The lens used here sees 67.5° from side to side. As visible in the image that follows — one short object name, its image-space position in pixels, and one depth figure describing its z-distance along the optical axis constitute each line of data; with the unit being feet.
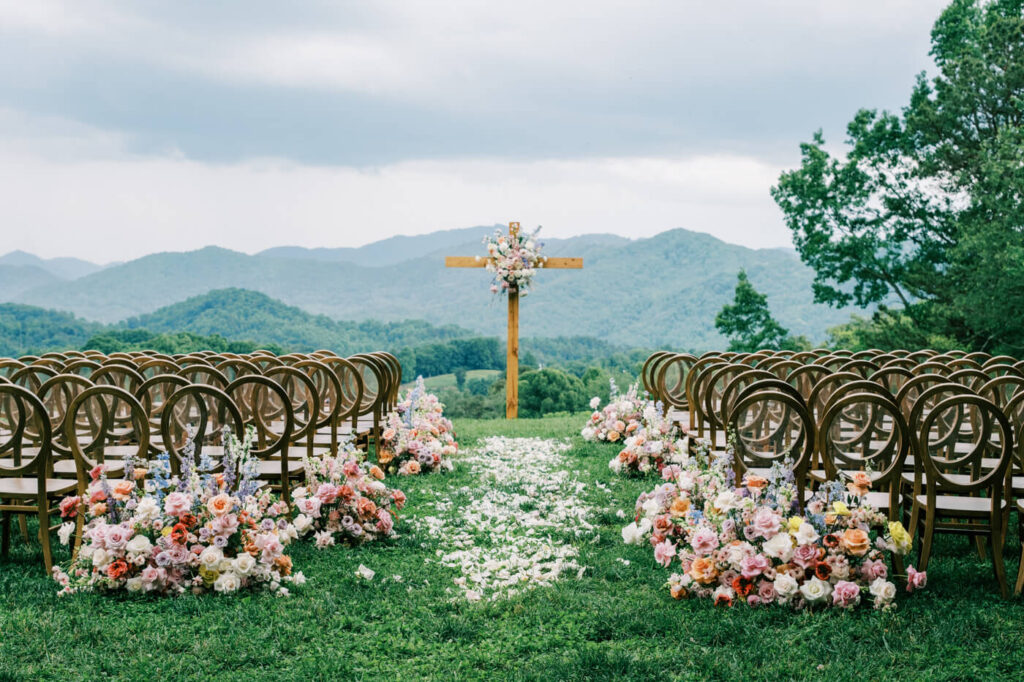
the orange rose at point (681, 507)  15.06
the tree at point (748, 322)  70.38
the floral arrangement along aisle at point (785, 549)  12.98
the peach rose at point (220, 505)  13.83
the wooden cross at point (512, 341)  41.68
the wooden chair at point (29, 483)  14.12
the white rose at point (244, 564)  13.65
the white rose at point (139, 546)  13.52
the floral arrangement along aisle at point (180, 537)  13.56
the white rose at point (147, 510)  13.83
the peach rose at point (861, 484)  14.03
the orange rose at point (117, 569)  13.43
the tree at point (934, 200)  47.01
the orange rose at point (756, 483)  14.10
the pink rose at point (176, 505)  13.73
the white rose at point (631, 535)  16.49
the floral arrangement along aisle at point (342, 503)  16.74
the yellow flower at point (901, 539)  13.70
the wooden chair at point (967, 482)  13.43
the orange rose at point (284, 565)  14.37
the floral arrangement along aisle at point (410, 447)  25.63
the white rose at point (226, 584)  13.57
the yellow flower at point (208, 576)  13.73
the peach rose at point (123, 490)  14.14
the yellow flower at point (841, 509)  13.38
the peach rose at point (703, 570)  13.43
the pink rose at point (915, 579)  13.39
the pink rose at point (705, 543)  13.64
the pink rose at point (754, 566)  13.19
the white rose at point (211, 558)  13.55
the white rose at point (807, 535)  13.20
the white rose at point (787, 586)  12.91
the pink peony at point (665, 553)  14.82
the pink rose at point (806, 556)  13.17
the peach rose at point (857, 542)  13.04
